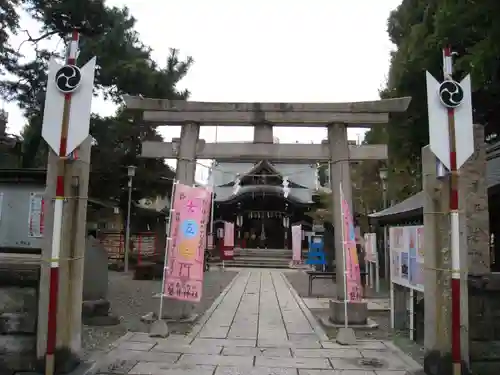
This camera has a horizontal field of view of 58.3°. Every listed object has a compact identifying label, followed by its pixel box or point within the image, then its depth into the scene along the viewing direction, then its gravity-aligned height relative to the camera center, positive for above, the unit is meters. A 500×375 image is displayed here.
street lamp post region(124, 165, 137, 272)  18.11 +1.86
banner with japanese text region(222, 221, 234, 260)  27.31 -0.21
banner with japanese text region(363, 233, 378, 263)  14.62 -0.30
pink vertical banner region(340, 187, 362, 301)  8.07 -0.36
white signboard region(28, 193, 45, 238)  10.45 +0.38
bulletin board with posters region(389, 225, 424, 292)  6.68 -0.25
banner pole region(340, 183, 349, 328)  7.77 -0.40
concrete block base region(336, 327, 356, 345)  6.96 -1.52
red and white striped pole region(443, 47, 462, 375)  4.54 -0.19
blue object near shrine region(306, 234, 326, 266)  16.66 -0.58
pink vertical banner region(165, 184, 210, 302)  7.95 -0.20
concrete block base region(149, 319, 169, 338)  7.31 -1.54
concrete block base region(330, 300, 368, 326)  8.42 -1.39
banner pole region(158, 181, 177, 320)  7.93 -0.07
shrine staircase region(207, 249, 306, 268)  29.69 -1.50
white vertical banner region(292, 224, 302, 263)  25.28 -0.35
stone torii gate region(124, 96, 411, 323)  8.89 +2.24
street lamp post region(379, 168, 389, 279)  17.47 +1.54
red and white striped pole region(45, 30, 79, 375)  4.61 -0.23
